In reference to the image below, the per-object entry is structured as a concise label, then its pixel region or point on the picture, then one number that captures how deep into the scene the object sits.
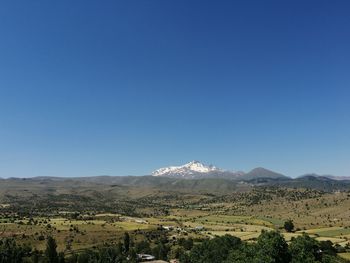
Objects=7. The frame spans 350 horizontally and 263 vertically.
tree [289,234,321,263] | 73.88
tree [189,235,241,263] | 104.75
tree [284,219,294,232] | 193.12
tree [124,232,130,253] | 164.88
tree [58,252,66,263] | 130.90
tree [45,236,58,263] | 129.62
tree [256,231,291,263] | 73.31
